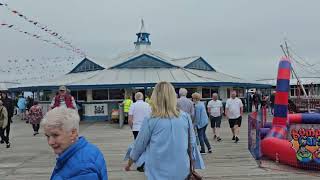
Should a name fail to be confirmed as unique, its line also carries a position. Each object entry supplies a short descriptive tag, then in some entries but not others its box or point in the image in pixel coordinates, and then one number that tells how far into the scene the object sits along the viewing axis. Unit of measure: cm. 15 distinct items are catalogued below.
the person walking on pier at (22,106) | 3013
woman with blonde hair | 446
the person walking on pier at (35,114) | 1767
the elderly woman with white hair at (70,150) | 267
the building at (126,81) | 2781
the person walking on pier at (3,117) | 1364
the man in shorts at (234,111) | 1377
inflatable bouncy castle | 930
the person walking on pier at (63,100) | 1180
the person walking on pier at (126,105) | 2138
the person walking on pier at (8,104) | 1571
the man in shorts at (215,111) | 1429
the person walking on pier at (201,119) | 1140
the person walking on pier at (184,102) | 1062
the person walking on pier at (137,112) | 911
